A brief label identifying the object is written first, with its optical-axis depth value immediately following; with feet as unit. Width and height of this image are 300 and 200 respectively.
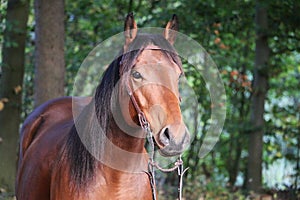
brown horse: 18.76
